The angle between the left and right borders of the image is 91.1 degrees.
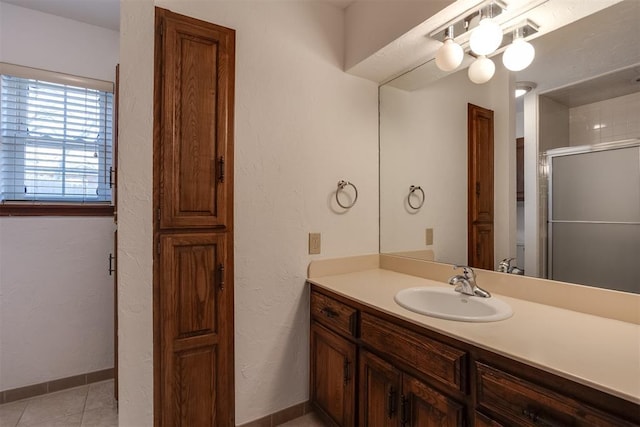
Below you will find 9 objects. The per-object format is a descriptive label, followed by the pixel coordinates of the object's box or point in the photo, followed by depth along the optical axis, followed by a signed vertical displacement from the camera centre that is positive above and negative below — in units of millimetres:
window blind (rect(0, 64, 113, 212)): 2027 +521
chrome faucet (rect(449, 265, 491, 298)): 1423 -313
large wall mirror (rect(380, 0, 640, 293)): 1175 +266
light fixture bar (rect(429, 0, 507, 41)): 1349 +910
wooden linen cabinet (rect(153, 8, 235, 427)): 1453 -30
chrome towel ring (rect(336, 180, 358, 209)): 1989 +164
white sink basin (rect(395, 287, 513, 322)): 1237 -386
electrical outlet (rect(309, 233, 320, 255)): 1891 -165
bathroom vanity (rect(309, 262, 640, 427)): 776 -461
